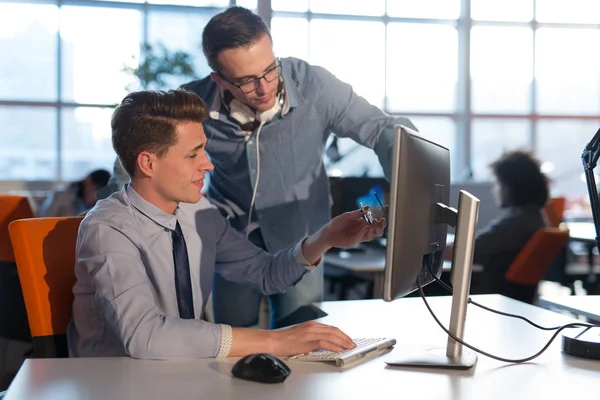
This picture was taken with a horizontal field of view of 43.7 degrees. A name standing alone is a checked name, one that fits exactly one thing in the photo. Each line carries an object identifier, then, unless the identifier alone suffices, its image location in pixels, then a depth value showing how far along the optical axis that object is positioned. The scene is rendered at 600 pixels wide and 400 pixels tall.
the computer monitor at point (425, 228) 1.17
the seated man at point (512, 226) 3.81
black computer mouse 1.16
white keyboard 1.29
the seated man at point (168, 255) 1.36
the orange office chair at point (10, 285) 2.91
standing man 2.17
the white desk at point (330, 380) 1.11
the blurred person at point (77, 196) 5.06
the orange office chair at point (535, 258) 3.68
